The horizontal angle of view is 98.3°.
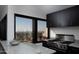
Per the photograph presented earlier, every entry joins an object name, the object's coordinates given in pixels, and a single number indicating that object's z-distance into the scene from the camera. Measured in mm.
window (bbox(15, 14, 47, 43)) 2080
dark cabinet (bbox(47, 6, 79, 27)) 2228
